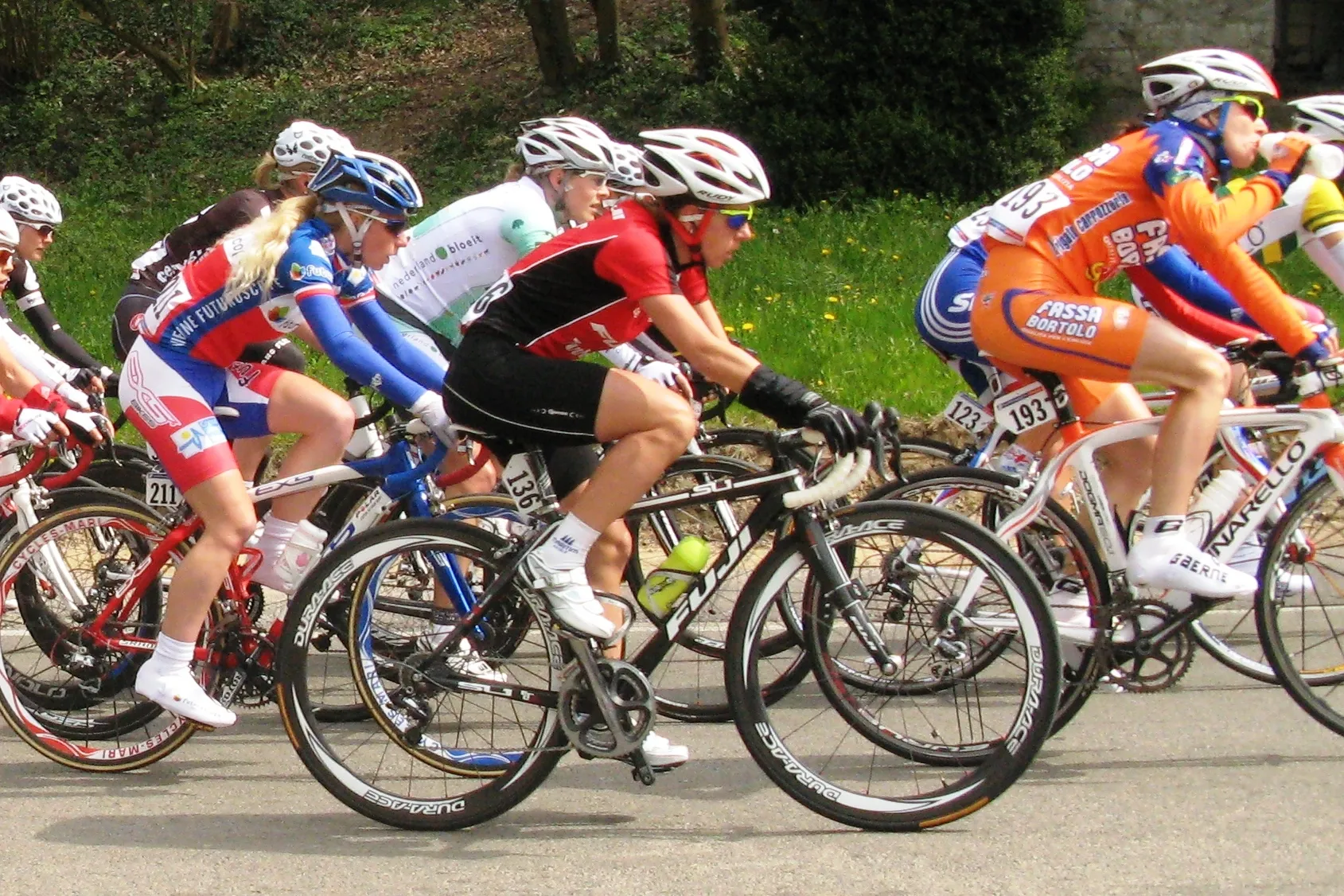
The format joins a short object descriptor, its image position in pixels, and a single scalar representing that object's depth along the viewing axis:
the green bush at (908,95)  14.71
